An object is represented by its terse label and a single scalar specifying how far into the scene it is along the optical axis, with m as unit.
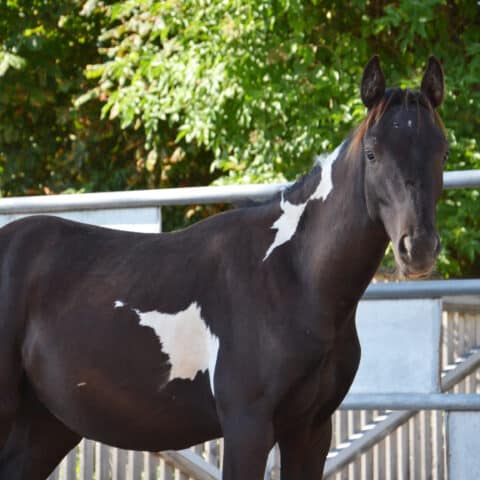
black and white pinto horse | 6.62
